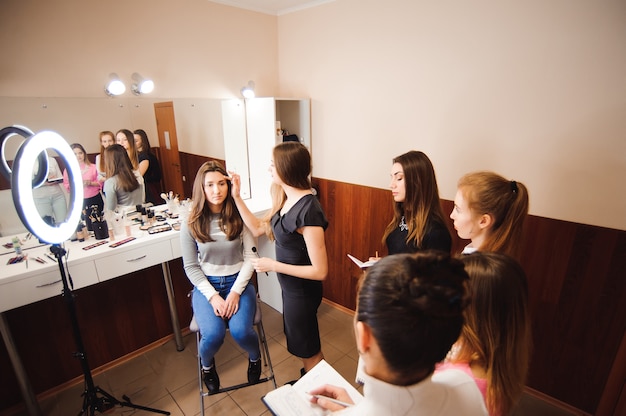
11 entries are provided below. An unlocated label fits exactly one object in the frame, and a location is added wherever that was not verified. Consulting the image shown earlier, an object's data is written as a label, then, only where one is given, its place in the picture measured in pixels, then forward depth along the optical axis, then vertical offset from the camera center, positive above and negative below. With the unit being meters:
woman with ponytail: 1.29 -0.39
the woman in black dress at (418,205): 1.56 -0.45
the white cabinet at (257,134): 2.77 -0.19
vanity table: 1.64 -0.85
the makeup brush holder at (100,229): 1.98 -0.72
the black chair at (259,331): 1.78 -1.35
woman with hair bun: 0.59 -0.40
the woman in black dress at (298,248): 1.51 -0.64
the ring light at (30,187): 1.18 -0.29
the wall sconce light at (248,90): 2.82 +0.19
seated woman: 1.76 -0.91
